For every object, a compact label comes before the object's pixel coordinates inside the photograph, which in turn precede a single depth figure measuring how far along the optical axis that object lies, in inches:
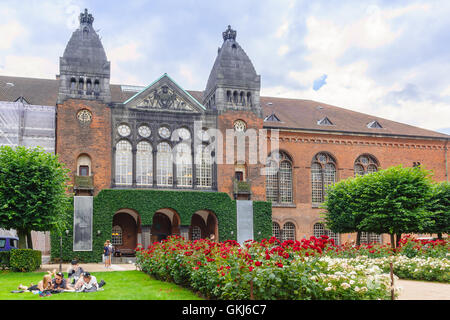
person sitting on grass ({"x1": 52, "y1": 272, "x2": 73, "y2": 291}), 690.8
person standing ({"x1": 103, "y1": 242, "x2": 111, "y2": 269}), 1162.0
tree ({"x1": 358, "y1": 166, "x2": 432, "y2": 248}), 1350.9
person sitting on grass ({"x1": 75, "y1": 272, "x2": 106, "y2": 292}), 689.0
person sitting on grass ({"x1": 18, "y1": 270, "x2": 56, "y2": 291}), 666.8
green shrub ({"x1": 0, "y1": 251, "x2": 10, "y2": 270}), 1044.5
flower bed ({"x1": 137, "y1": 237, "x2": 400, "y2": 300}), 515.8
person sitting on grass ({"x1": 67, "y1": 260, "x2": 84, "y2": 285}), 768.7
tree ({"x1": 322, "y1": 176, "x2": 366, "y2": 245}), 1457.9
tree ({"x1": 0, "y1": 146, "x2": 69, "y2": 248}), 1047.0
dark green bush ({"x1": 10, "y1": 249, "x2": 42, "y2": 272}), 1025.5
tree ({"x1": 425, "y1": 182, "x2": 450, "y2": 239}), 1475.1
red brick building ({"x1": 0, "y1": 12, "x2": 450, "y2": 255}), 1502.2
